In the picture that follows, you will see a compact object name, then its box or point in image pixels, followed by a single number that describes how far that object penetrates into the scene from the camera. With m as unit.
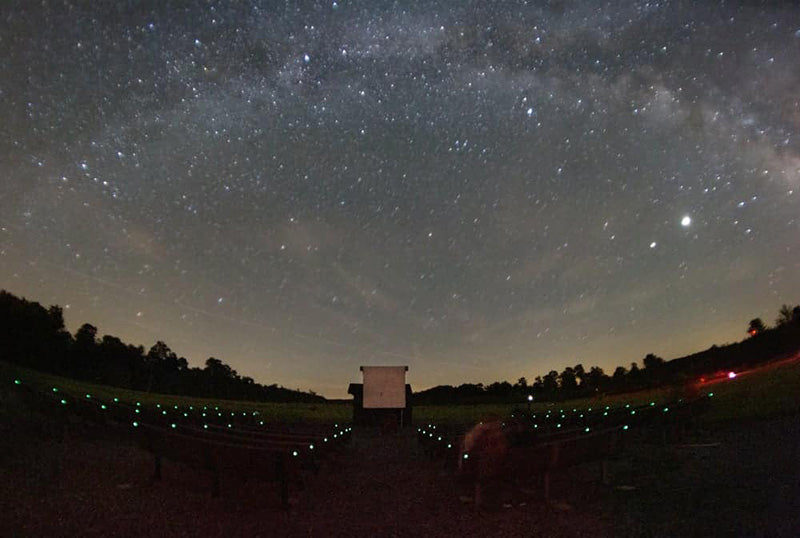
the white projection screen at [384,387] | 30.38
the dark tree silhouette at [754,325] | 62.80
